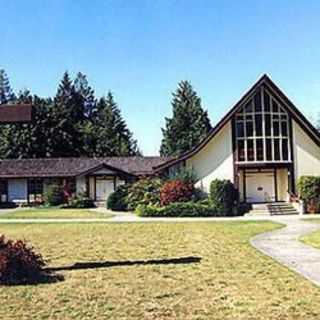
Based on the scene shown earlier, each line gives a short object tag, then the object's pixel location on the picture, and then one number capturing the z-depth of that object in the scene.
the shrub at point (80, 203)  46.06
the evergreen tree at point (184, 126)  77.50
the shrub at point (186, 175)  38.22
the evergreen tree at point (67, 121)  74.88
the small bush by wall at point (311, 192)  36.59
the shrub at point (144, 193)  38.97
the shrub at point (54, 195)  48.56
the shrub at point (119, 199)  41.56
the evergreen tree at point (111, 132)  78.31
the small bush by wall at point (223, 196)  36.00
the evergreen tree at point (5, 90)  95.62
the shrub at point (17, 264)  10.84
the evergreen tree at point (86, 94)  94.31
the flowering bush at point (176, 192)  37.31
